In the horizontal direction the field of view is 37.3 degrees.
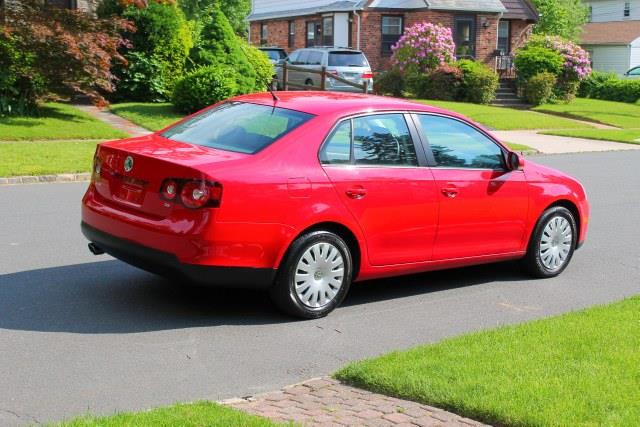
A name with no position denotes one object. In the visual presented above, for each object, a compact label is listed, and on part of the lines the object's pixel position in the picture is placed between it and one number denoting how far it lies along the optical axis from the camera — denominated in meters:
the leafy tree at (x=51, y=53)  20.17
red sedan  6.57
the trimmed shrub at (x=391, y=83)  35.62
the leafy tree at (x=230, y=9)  70.19
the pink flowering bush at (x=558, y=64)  38.06
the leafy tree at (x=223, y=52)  23.83
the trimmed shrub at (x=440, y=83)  34.12
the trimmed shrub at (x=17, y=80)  20.39
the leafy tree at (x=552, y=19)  56.34
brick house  42.41
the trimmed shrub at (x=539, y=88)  37.00
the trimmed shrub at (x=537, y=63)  37.94
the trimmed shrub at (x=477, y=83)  34.50
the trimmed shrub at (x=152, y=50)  24.94
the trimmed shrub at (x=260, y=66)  25.62
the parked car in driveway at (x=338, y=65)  33.94
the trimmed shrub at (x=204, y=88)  22.72
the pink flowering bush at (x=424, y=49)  35.06
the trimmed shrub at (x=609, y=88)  43.44
